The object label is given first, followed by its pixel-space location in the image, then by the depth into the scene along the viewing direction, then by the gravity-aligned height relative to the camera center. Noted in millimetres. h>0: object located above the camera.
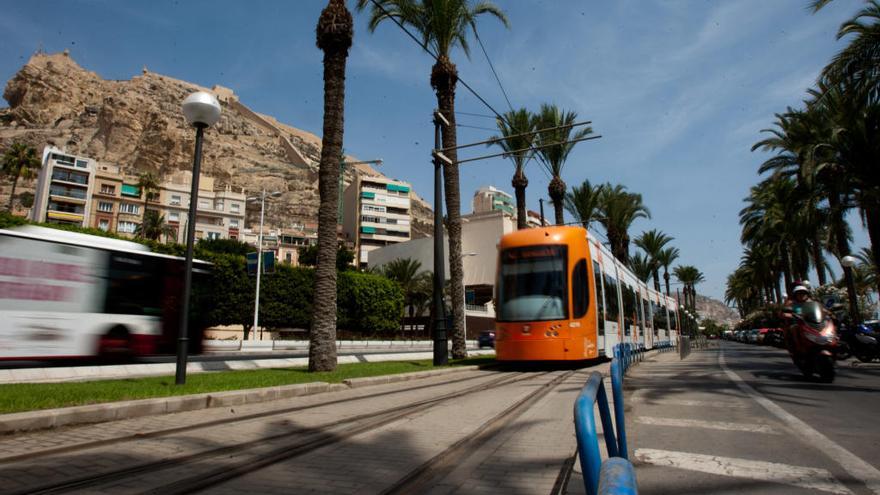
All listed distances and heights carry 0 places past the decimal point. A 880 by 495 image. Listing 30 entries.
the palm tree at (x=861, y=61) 15430 +7910
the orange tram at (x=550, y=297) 13055 +821
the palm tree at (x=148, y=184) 85188 +22947
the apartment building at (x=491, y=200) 168250 +42371
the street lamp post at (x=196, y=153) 8836 +3259
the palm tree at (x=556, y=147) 29625 +10442
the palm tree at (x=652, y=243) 54531 +8893
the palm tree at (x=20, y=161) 64438 +20264
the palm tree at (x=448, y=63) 18297 +9714
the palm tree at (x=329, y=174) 12258 +3699
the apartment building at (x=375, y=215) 111375 +24065
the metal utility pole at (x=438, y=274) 15078 +1652
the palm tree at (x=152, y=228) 79188 +14898
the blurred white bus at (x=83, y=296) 11828 +765
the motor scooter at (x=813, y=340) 9477 -162
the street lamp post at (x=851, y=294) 25797 +1824
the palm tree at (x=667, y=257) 60225 +8405
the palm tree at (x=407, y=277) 54500 +5386
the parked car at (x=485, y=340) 43062 -873
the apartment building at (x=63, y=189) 84062 +22118
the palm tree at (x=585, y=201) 35844 +8623
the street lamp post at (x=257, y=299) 33594 +1820
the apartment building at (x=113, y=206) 88938 +20689
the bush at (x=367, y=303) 43656 +2147
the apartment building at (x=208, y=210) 99750 +22984
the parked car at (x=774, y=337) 36094 -450
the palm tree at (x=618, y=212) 39562 +8911
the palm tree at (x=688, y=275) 81562 +8435
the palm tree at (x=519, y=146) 28719 +9907
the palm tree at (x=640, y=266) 55688 +6674
